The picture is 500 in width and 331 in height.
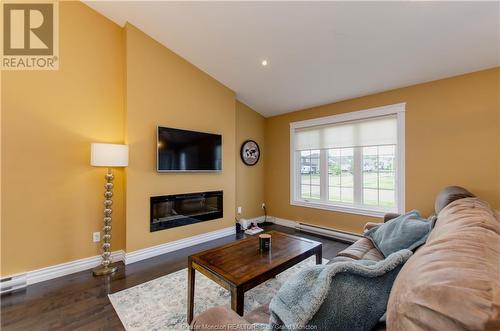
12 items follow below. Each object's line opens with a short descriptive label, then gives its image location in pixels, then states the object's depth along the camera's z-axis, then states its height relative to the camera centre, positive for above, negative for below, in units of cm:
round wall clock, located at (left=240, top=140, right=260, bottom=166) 463 +31
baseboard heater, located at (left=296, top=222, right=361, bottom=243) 365 -116
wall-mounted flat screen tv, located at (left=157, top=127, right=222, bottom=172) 323 +26
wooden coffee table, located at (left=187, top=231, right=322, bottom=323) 152 -79
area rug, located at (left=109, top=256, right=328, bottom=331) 180 -126
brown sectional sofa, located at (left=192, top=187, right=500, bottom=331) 47 -30
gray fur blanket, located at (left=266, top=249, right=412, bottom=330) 72 -44
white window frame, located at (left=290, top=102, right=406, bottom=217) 322 +5
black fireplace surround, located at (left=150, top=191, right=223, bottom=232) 322 -68
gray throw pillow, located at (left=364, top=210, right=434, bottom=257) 167 -55
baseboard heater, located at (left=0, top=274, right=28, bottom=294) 222 -120
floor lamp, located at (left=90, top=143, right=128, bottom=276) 255 -9
